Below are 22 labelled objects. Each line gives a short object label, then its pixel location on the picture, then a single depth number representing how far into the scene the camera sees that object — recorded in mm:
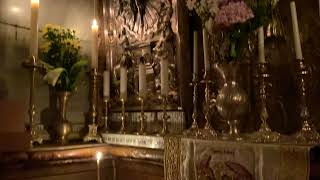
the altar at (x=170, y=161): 986
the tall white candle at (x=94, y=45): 1891
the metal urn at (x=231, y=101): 1232
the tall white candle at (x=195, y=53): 1443
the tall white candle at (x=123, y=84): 1734
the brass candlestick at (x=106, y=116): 1933
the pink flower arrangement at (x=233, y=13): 1154
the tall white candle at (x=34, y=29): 1635
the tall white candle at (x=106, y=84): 1874
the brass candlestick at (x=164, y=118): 1536
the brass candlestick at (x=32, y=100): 1625
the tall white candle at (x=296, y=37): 1099
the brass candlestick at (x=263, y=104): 1109
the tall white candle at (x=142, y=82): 1613
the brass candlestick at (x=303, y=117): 1052
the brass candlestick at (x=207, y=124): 1269
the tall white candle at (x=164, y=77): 1510
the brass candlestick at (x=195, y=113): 1351
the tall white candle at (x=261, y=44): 1203
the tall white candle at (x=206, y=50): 1369
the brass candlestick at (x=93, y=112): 1887
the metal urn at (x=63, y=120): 1819
